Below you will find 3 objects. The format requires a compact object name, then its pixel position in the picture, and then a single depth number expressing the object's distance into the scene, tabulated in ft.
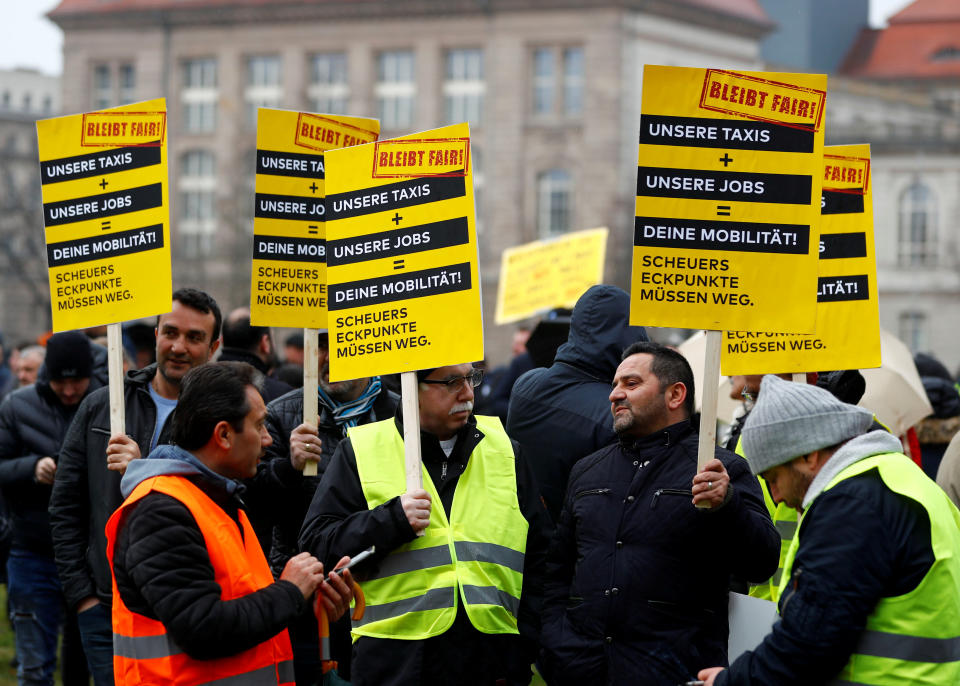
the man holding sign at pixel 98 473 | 19.75
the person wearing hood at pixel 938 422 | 27.66
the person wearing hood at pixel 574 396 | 19.02
